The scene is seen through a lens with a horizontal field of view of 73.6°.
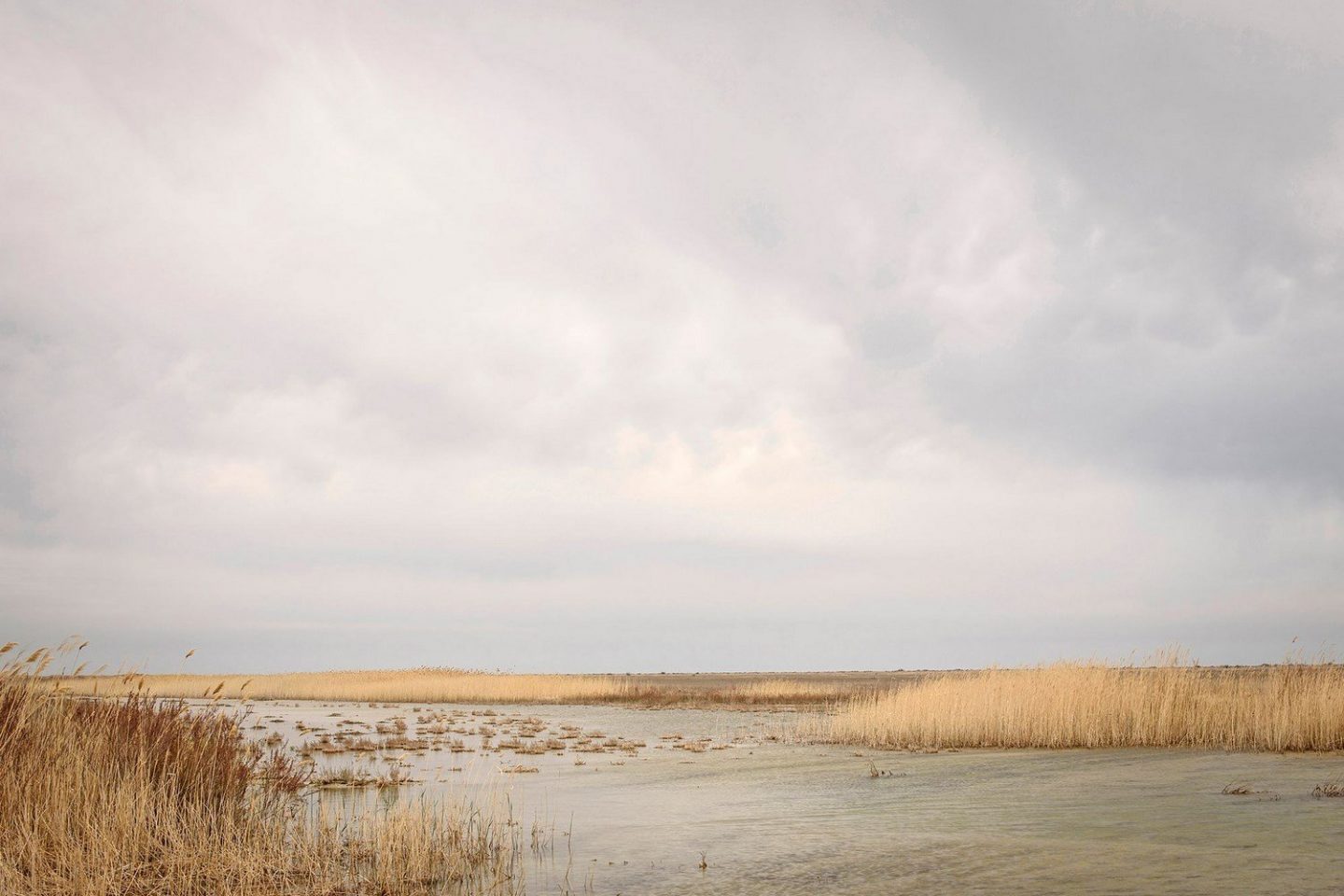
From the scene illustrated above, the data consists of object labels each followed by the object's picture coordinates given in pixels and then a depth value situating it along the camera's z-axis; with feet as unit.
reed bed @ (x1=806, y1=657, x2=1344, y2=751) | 65.36
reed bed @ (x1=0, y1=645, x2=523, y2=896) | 30.42
